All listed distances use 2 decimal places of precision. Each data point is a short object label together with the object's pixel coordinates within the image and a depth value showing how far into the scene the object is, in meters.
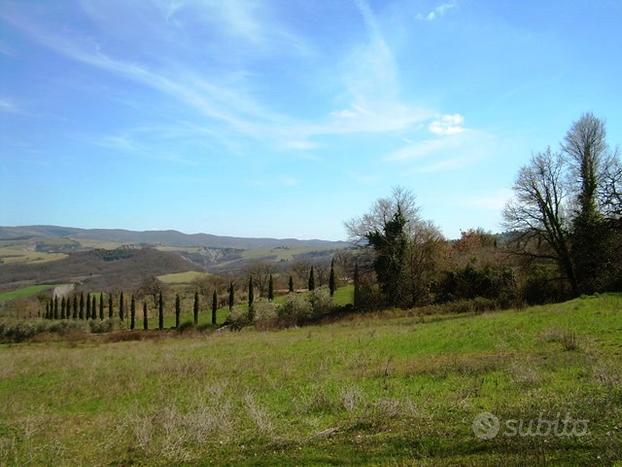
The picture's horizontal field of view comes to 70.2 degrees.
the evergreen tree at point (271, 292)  74.28
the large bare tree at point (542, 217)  39.28
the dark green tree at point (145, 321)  73.19
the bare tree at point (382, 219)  53.03
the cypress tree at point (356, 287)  53.88
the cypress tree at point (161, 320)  71.59
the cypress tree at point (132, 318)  76.83
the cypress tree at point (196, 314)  69.99
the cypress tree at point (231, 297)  74.19
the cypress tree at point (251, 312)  56.50
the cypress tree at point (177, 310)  71.00
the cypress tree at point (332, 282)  69.56
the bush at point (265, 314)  49.41
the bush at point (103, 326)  73.81
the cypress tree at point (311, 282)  74.81
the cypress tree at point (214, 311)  67.28
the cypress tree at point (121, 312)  85.26
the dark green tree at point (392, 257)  51.22
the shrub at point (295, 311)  50.44
